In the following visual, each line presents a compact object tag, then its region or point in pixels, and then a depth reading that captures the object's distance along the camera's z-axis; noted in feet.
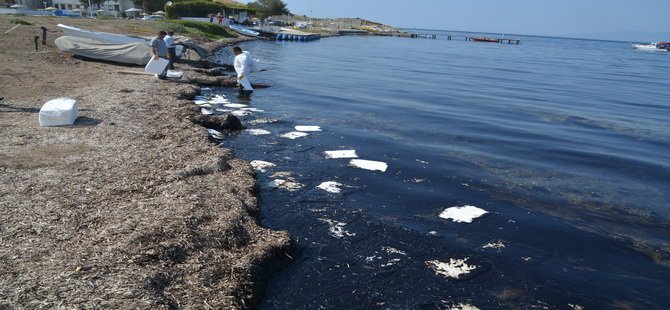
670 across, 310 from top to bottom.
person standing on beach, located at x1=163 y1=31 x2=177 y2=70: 77.82
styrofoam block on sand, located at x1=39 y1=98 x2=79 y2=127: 35.14
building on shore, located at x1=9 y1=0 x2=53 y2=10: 292.57
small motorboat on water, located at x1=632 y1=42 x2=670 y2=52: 426.51
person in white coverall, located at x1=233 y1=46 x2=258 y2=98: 65.51
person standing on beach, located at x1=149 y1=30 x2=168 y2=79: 67.47
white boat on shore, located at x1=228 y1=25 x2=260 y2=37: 241.35
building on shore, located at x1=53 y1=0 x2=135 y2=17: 330.71
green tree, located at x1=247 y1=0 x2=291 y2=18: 402.52
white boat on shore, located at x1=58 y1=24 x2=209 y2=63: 79.36
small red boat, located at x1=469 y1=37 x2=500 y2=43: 439.22
